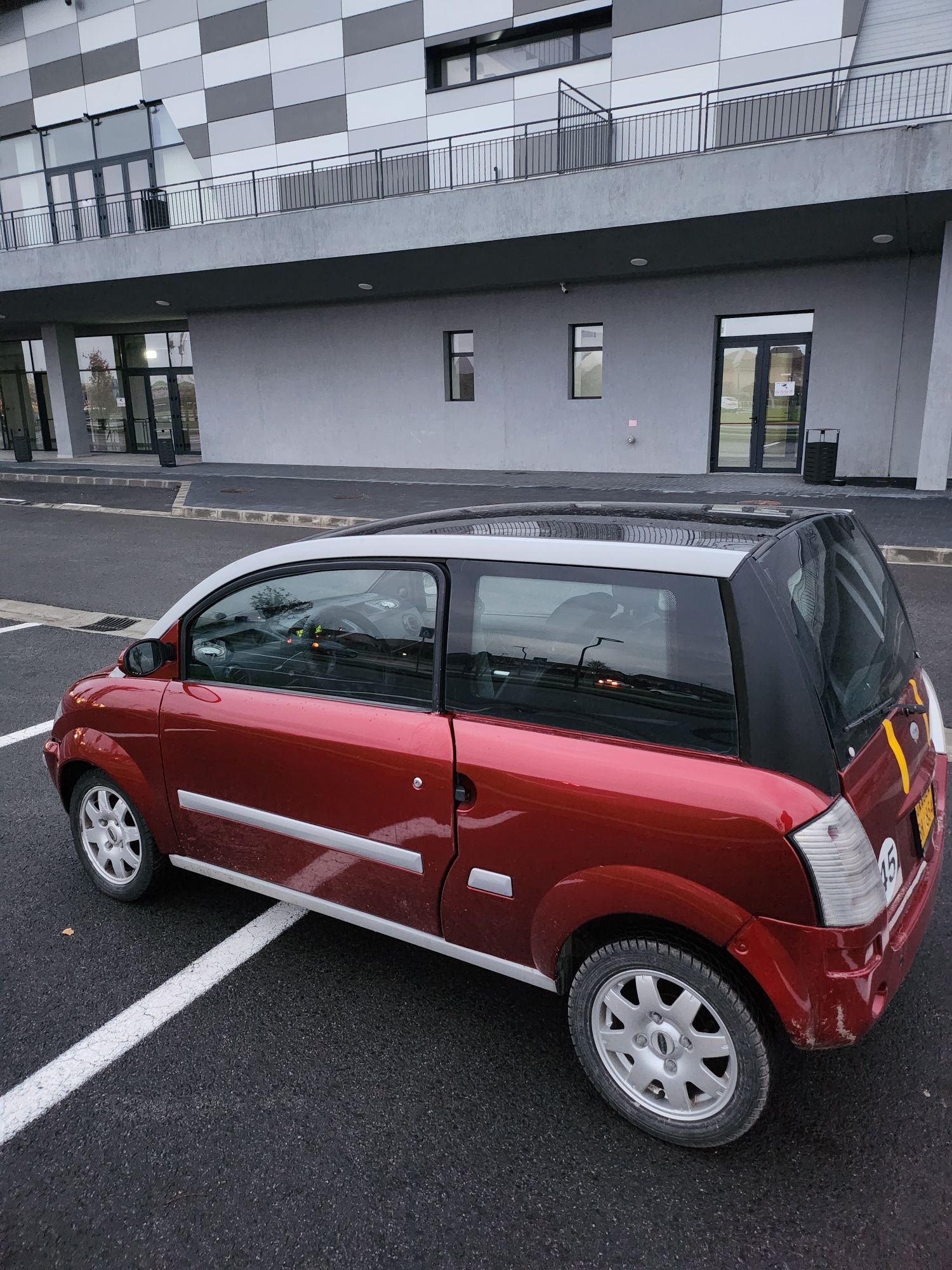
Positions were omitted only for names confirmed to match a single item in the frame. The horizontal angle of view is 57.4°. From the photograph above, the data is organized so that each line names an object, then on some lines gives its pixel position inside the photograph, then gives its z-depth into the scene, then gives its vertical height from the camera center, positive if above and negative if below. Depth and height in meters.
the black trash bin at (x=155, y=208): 23.05 +5.19
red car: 2.14 -1.00
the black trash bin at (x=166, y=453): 24.67 -1.19
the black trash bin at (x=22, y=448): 27.59 -1.14
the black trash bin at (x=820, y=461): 17.25 -1.21
